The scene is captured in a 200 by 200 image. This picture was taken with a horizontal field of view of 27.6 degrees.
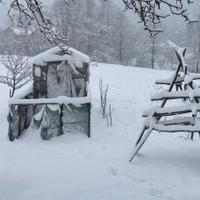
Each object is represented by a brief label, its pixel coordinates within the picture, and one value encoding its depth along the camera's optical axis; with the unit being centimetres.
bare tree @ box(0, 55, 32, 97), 1406
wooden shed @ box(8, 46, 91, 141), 960
